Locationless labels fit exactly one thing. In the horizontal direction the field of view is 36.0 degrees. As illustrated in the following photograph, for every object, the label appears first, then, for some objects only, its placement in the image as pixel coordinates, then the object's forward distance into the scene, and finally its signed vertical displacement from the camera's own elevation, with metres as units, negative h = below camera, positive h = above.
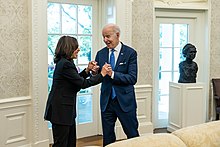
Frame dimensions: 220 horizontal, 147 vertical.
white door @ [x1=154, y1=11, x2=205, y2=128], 5.41 +0.30
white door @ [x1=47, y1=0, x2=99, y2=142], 4.61 +0.42
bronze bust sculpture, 4.99 -0.05
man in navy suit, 3.34 -0.26
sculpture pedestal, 4.99 -0.60
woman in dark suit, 3.08 -0.24
